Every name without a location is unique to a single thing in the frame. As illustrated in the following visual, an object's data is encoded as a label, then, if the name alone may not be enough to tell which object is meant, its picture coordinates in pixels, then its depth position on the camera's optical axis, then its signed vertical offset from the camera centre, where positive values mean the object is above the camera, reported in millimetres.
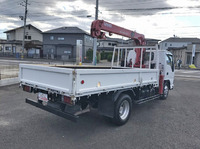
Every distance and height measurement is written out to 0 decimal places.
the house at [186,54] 39750 +2306
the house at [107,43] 68088 +7763
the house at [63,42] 41906 +4911
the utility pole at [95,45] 17867 +1776
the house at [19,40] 46694 +6151
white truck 3531 -676
